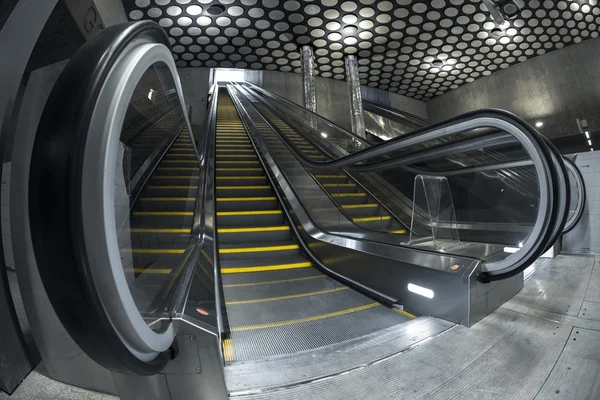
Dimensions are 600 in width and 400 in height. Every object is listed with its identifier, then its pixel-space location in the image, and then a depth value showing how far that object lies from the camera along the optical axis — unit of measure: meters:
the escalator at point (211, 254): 0.58
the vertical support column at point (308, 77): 9.60
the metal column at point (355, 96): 10.21
